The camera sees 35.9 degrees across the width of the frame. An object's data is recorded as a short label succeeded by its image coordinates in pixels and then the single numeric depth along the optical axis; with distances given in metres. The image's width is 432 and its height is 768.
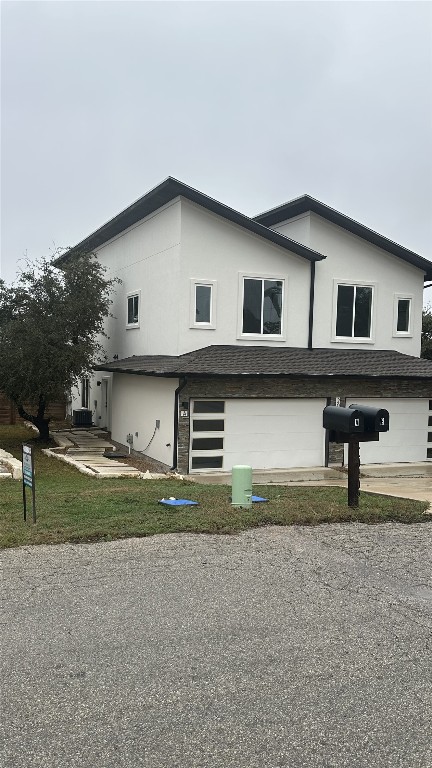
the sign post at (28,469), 9.05
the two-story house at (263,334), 18.38
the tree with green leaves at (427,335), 32.25
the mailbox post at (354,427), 10.45
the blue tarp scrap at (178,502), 10.73
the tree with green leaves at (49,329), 20.92
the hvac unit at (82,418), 27.56
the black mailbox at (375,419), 10.44
